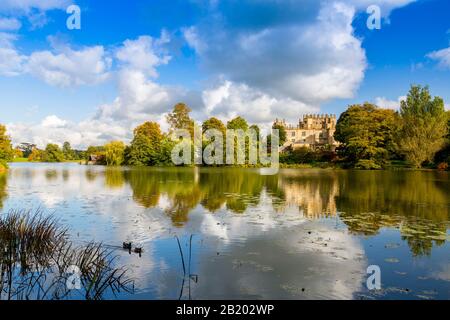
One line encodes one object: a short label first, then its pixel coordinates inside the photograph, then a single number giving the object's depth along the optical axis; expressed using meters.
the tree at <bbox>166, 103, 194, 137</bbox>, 74.75
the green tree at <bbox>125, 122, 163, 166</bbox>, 69.59
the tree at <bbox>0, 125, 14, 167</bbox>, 41.57
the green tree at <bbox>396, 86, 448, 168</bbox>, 52.02
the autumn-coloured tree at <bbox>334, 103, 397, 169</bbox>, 56.16
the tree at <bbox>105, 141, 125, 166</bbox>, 72.12
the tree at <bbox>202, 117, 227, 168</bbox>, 69.38
